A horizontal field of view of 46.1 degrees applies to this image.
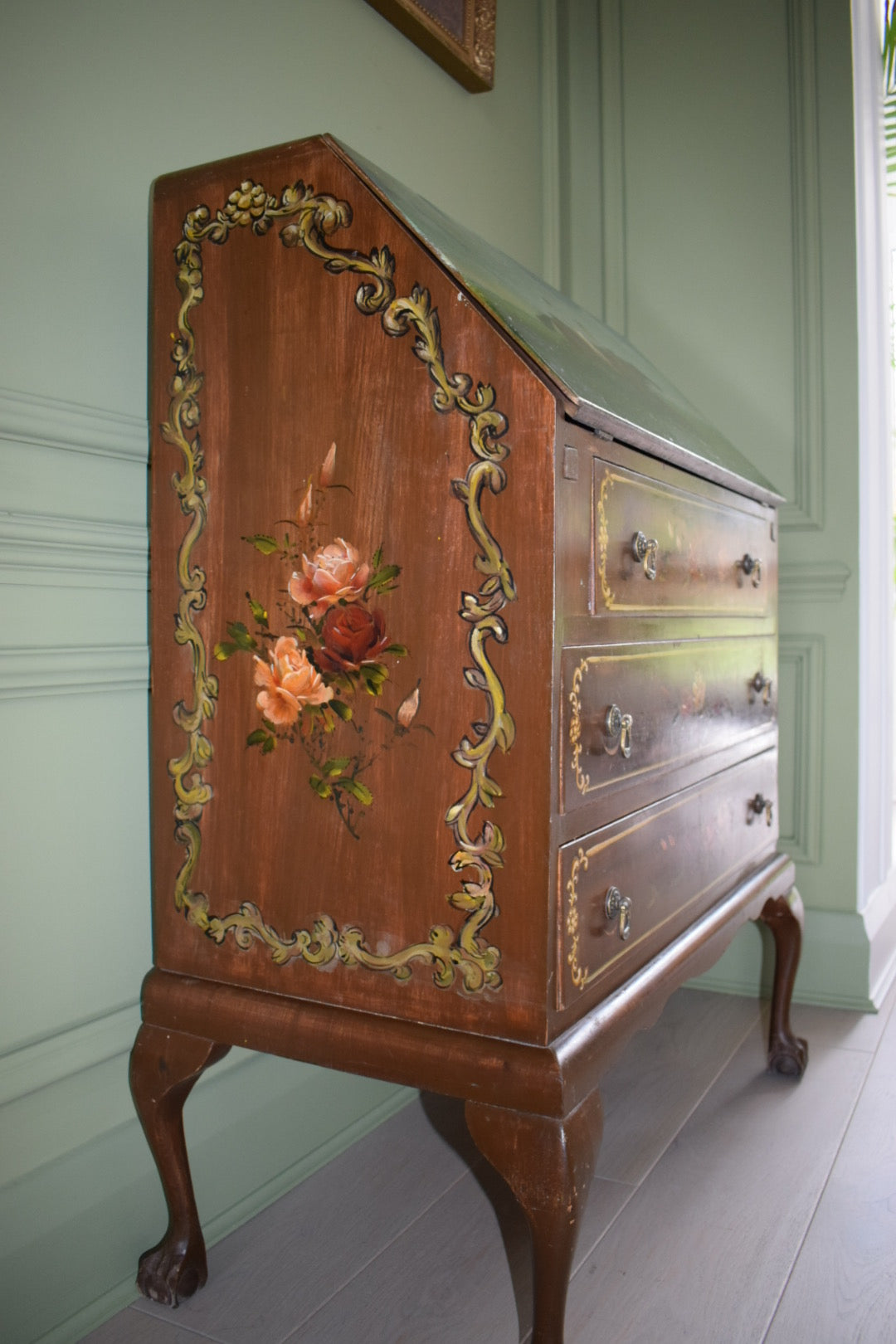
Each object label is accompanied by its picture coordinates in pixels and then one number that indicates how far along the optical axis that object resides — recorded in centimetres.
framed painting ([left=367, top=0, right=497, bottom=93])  211
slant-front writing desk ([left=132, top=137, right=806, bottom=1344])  116
